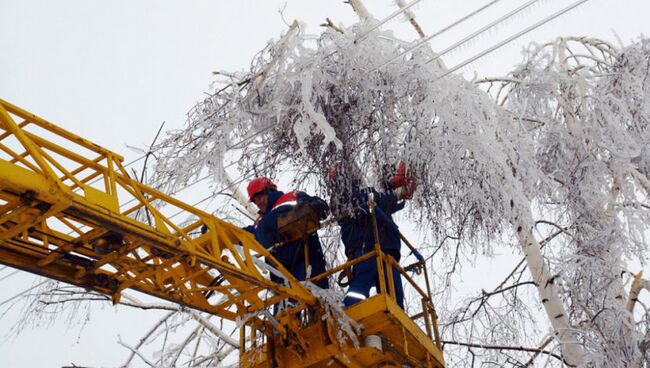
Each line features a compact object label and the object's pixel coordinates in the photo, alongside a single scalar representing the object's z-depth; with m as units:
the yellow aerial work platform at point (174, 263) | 5.23
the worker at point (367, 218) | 7.30
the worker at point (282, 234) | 7.40
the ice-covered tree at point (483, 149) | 7.31
